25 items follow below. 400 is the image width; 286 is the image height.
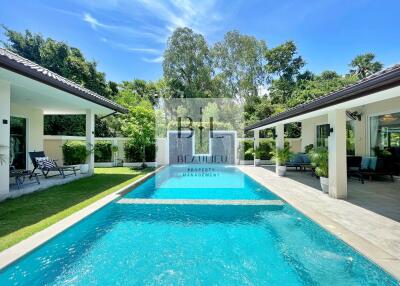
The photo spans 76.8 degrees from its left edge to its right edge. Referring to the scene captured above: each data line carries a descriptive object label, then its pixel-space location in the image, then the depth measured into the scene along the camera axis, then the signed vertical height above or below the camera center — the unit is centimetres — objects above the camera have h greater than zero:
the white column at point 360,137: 1360 +58
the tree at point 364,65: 3585 +1200
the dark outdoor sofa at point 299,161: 1525 -84
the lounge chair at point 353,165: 1171 -84
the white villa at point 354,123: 531 +114
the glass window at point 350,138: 1455 +55
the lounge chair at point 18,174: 859 -90
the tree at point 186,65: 3538 +1184
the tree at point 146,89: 3628 +859
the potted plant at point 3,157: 709 -25
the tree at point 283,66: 3228 +1075
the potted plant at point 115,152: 1869 -32
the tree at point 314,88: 2542 +632
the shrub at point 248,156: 2127 -71
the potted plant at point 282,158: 1355 -56
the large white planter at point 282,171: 1359 -126
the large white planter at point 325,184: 884 -130
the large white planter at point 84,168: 1306 -104
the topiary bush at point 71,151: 1671 -20
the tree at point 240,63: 3541 +1207
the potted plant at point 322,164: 892 -60
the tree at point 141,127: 1772 +147
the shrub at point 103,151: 1933 -23
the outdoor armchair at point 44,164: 1121 -71
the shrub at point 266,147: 2100 +5
